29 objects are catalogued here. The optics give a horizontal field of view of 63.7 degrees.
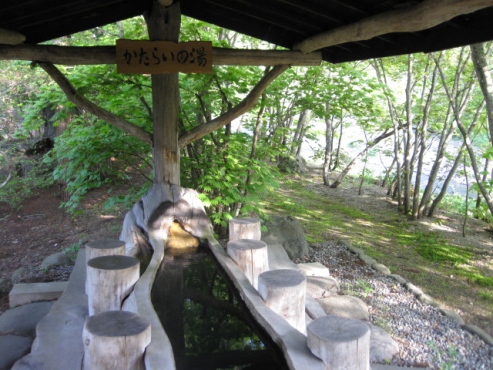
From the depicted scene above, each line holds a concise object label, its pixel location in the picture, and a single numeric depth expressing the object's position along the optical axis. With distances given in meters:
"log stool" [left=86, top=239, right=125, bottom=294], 3.37
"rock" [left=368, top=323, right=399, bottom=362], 3.42
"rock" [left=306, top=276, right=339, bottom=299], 4.44
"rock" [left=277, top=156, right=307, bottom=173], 12.87
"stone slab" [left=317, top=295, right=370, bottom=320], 4.05
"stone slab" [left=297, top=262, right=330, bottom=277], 4.89
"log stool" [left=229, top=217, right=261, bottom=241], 4.11
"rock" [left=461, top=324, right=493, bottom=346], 3.74
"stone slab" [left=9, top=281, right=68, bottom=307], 4.08
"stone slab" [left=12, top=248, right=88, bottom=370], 2.56
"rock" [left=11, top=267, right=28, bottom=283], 5.31
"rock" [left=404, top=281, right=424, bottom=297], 4.68
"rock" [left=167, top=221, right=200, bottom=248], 4.39
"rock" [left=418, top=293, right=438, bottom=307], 4.47
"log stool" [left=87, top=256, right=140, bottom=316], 2.88
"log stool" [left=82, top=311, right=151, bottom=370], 2.02
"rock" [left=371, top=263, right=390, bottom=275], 5.34
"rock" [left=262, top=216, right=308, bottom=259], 5.77
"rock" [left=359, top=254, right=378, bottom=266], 5.68
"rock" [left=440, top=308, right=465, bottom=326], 4.11
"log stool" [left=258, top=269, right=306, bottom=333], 2.72
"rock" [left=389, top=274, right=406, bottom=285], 5.00
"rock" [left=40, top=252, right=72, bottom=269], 5.55
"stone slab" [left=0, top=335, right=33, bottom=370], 3.06
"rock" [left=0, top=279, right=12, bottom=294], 5.02
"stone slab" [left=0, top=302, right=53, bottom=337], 3.58
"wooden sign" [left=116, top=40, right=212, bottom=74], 3.84
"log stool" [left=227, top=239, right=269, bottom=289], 3.55
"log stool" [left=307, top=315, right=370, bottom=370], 1.97
